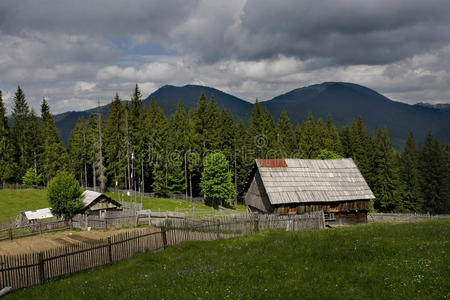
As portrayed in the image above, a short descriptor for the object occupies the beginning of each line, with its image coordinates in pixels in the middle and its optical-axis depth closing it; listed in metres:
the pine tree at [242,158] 68.81
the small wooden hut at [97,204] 40.66
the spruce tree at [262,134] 67.69
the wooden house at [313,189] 32.66
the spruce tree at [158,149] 64.50
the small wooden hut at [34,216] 38.18
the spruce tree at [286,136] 71.46
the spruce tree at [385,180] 64.69
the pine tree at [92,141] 68.69
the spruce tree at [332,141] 69.34
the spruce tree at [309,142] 68.75
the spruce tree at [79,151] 73.06
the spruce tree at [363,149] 68.68
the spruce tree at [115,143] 69.31
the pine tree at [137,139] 69.38
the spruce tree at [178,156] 67.12
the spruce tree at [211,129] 65.81
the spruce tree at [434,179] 65.69
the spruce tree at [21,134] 68.31
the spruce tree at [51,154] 65.68
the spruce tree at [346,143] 73.31
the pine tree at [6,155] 61.12
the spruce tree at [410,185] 66.56
